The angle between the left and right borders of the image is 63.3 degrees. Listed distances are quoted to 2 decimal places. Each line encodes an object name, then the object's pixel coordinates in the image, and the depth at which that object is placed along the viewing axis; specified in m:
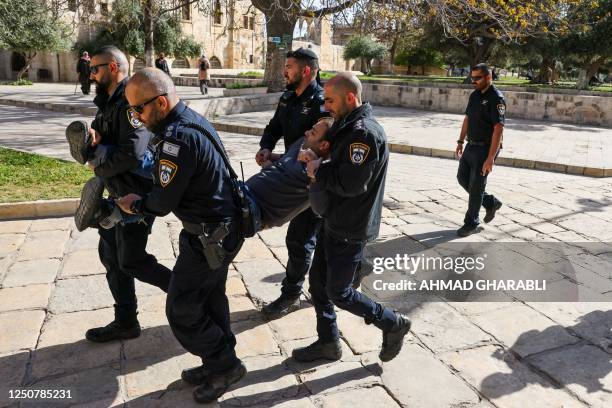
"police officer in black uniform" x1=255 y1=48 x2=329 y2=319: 3.55
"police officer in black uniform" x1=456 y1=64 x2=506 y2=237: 5.07
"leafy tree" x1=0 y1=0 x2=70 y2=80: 20.67
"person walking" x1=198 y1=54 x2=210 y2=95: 20.08
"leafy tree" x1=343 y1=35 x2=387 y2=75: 38.91
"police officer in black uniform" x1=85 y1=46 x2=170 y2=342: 2.87
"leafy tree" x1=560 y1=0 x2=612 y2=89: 19.05
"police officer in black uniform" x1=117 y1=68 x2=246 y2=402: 2.37
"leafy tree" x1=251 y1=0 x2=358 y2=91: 14.49
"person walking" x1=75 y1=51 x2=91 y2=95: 18.15
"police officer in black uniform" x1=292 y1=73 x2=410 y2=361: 2.57
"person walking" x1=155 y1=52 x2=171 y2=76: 20.64
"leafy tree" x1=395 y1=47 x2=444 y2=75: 38.16
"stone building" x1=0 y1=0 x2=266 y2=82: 30.02
